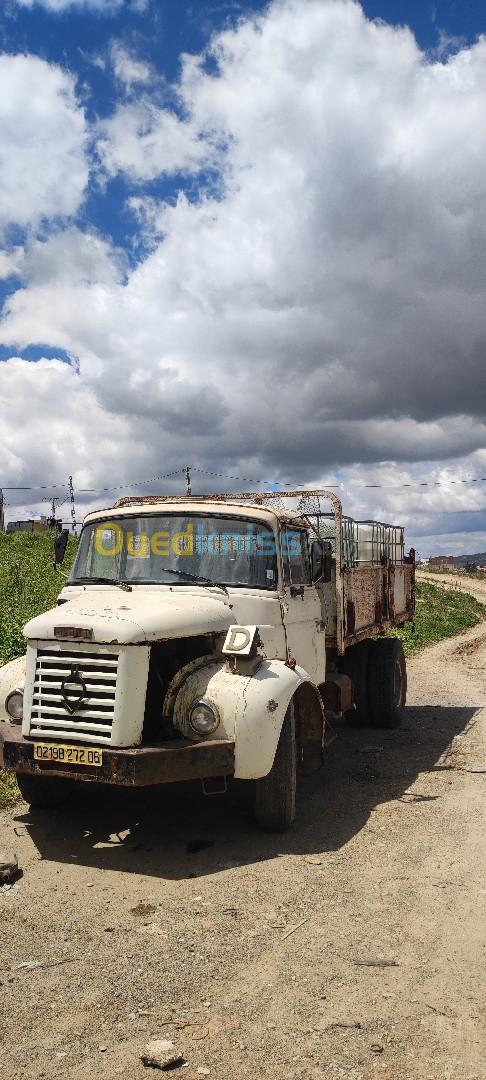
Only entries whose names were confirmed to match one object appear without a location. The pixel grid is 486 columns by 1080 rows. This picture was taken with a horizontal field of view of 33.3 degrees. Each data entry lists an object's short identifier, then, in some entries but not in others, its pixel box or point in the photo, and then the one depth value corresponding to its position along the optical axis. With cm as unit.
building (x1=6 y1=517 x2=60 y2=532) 5389
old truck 531
